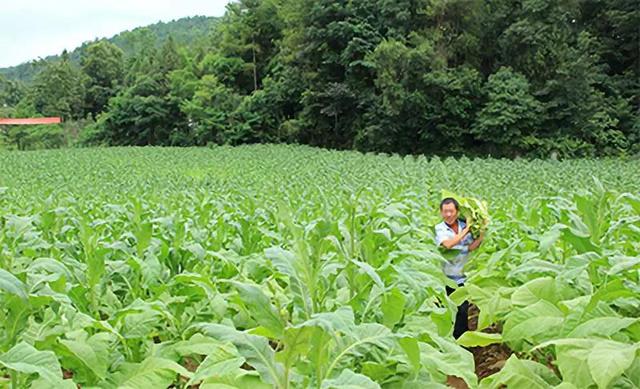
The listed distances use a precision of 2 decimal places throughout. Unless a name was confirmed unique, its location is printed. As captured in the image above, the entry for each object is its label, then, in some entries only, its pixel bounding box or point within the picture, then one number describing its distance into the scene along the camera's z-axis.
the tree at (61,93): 74.69
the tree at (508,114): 36.22
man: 5.48
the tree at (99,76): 77.81
